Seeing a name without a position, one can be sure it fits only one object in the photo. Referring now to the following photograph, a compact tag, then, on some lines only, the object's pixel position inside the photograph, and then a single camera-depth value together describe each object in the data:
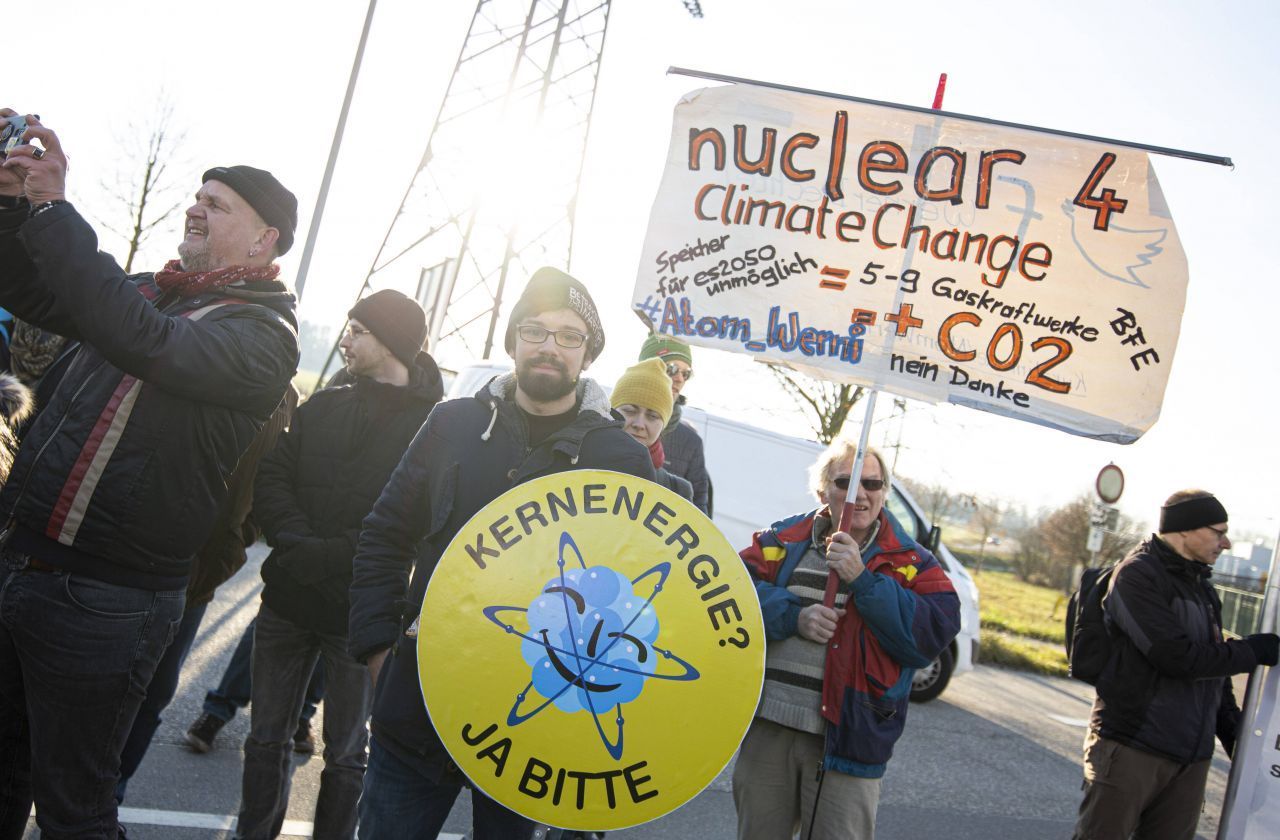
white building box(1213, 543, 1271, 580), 22.52
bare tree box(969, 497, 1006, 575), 34.34
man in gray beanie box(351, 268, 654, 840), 2.22
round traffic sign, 13.08
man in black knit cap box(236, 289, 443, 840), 3.15
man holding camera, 2.06
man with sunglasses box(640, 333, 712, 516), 4.83
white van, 8.54
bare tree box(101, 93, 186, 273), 17.62
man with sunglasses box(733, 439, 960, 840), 2.76
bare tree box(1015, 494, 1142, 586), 37.00
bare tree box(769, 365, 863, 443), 21.08
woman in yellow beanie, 3.79
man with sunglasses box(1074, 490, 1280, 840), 3.50
